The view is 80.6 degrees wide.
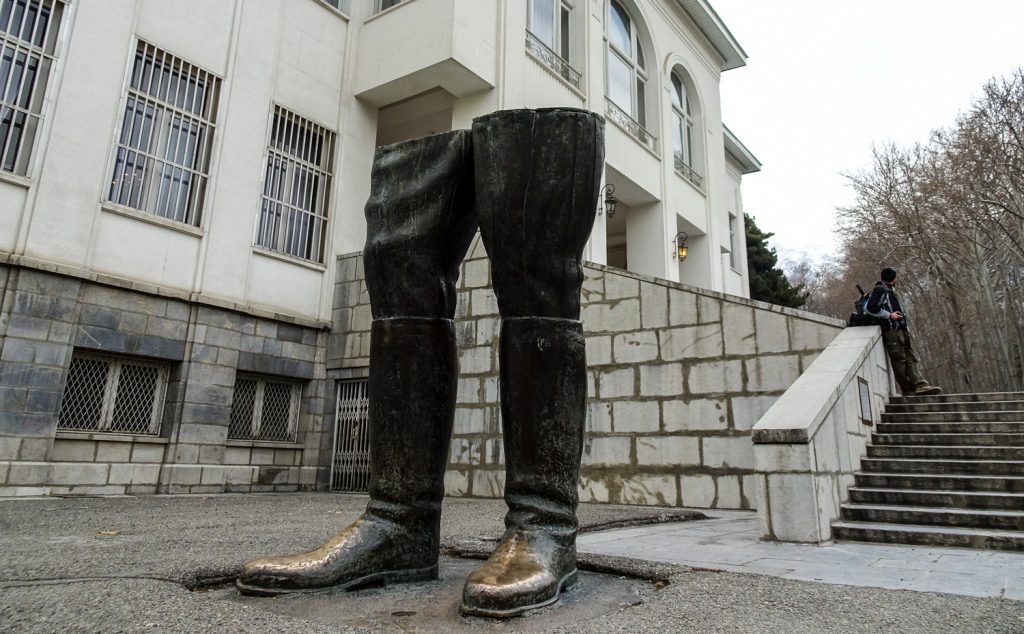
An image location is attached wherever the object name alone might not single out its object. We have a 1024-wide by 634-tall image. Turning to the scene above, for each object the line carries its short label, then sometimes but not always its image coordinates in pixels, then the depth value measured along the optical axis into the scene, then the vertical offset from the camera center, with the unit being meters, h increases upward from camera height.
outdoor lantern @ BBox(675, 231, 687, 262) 14.85 +4.94
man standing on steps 7.47 +1.44
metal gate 8.79 -0.01
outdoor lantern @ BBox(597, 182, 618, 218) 12.17 +4.95
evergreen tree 29.06 +8.51
